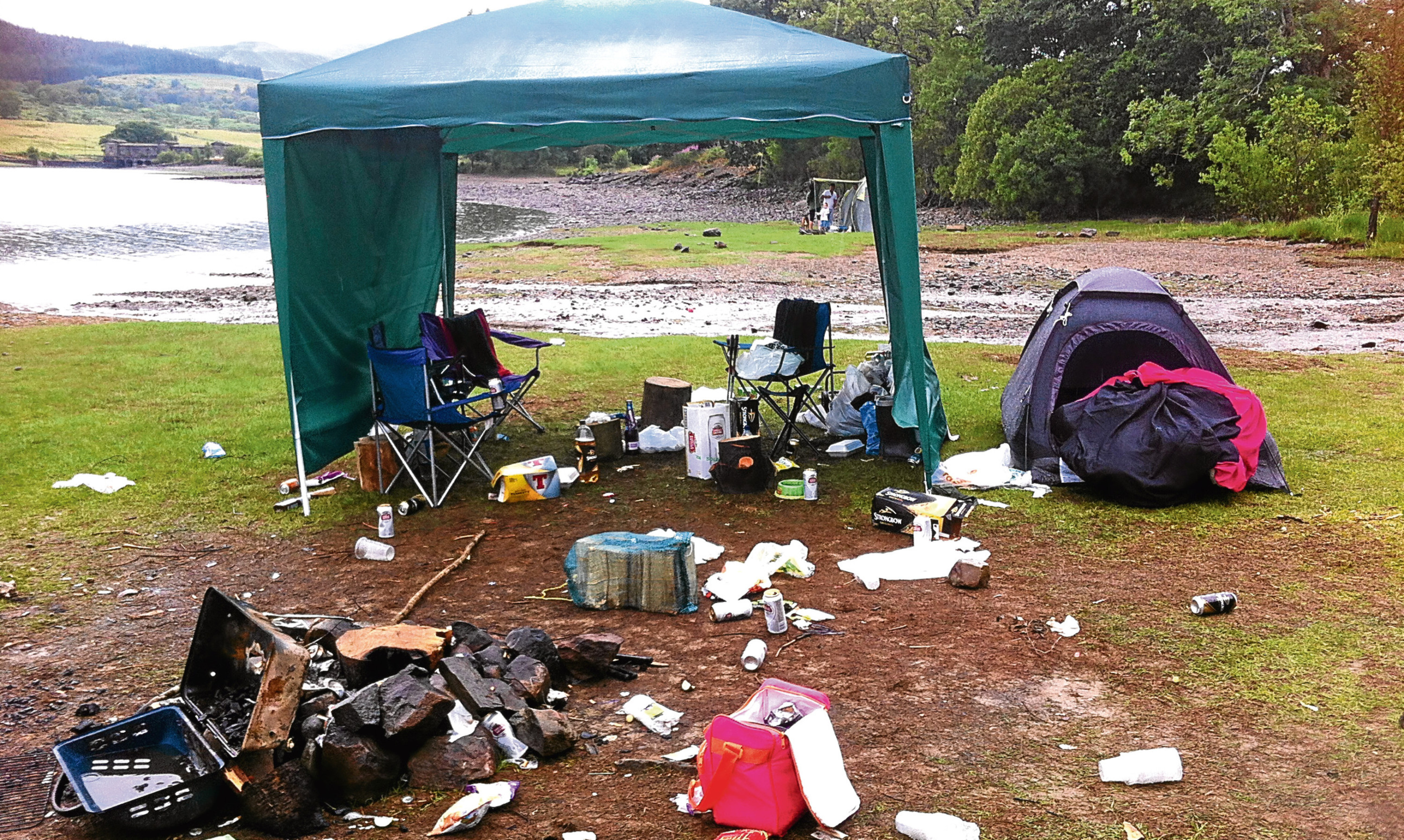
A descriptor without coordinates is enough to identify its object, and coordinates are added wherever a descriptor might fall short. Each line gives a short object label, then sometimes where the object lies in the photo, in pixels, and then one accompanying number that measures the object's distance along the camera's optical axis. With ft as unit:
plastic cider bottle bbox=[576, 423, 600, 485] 21.85
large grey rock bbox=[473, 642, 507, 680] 12.13
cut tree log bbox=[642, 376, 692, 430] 24.62
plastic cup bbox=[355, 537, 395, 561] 17.62
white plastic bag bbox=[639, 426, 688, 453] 24.11
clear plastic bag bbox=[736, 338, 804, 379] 23.02
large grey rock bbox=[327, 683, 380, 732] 10.60
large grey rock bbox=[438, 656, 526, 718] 11.32
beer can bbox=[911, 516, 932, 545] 17.60
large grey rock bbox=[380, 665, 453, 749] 10.69
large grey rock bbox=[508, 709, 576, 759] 11.19
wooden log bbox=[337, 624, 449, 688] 11.91
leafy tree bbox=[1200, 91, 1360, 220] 73.31
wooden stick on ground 14.94
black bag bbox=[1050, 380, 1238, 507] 19.01
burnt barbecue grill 10.02
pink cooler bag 9.75
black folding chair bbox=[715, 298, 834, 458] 23.11
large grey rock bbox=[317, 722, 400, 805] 10.34
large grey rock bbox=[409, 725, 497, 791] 10.66
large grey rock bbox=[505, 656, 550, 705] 11.95
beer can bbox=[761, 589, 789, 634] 14.29
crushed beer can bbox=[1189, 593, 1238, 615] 14.60
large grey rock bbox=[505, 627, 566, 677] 12.85
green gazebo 18.43
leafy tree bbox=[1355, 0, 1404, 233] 63.41
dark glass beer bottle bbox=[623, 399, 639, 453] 23.85
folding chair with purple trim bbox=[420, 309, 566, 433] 22.88
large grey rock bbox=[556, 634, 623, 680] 13.00
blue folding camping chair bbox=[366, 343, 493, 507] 19.97
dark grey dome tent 21.18
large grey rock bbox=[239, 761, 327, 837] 9.97
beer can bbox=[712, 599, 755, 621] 14.89
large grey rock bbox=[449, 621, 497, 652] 12.98
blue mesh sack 15.26
